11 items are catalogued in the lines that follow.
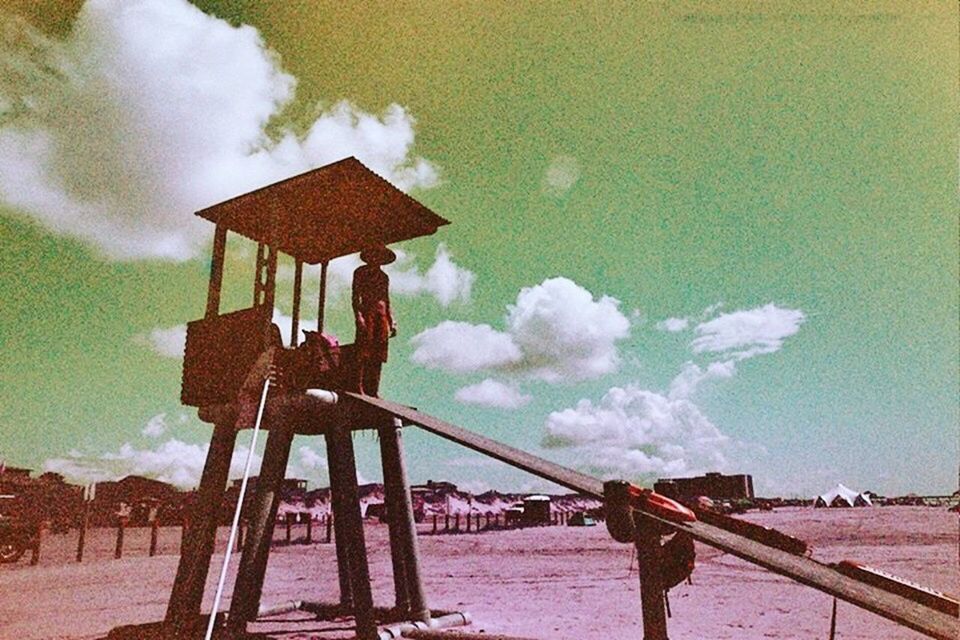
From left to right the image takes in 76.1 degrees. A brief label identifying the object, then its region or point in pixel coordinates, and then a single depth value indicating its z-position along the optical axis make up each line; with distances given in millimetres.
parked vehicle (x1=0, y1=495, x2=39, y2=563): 23016
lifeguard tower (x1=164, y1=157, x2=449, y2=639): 8203
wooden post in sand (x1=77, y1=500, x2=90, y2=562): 25683
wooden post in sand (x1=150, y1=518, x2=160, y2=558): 27078
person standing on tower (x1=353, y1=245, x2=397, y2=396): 9336
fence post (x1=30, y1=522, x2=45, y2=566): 23422
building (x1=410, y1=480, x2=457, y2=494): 96850
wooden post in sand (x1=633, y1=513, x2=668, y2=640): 4164
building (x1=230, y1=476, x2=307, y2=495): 82562
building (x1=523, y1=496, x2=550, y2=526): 61125
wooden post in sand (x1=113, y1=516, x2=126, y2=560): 26397
